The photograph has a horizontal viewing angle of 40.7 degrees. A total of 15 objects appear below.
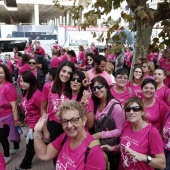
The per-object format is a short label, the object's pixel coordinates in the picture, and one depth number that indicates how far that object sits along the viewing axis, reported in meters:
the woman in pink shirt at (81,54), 10.51
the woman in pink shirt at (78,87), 2.76
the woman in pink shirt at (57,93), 2.95
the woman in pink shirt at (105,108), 2.50
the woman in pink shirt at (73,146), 1.77
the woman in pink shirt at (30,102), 3.46
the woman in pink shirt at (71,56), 8.17
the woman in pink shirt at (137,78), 4.05
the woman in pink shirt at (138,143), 2.02
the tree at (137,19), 2.94
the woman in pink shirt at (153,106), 2.88
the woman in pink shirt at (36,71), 5.00
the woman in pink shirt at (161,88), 3.47
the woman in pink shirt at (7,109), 3.55
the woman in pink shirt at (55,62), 7.19
